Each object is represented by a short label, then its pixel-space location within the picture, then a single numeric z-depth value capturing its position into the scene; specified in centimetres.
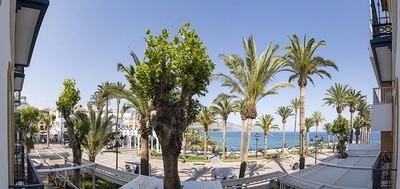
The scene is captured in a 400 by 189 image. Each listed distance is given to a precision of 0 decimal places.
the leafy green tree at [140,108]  2138
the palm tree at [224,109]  4406
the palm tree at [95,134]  2375
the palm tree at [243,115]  3173
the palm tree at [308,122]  6638
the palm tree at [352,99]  4484
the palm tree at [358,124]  4804
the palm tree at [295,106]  6166
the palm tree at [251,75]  2175
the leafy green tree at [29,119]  3909
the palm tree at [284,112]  6066
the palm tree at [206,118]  4556
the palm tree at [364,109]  5080
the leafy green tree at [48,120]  6392
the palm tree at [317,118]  8073
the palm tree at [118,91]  2288
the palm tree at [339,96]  4694
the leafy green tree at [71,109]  1702
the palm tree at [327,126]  7454
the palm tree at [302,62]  2577
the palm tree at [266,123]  5359
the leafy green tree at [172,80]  1333
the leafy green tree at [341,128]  3082
